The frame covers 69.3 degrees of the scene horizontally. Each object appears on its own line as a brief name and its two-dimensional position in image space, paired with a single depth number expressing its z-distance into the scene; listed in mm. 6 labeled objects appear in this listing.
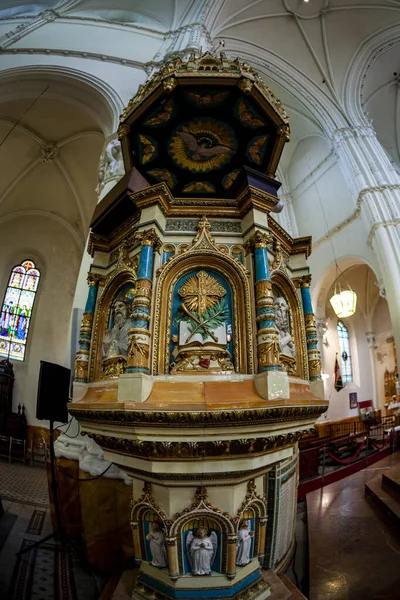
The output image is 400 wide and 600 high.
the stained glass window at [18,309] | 11422
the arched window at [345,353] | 14253
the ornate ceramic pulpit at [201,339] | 1979
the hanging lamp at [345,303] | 8133
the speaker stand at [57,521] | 3235
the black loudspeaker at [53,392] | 3645
